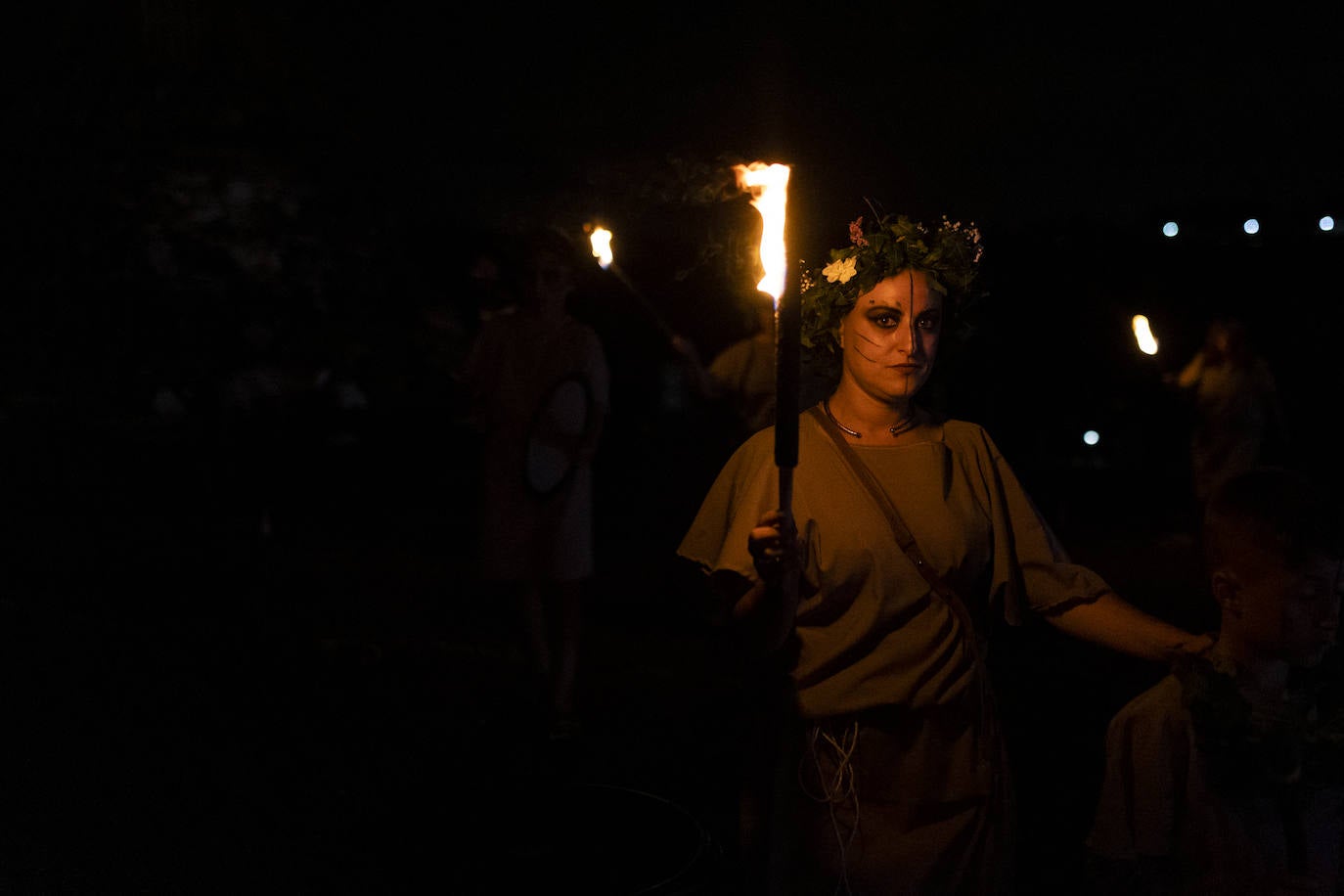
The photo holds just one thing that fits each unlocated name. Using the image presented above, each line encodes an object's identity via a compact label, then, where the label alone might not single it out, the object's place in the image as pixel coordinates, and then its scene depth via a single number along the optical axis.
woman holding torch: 3.18
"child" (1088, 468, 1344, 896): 2.83
